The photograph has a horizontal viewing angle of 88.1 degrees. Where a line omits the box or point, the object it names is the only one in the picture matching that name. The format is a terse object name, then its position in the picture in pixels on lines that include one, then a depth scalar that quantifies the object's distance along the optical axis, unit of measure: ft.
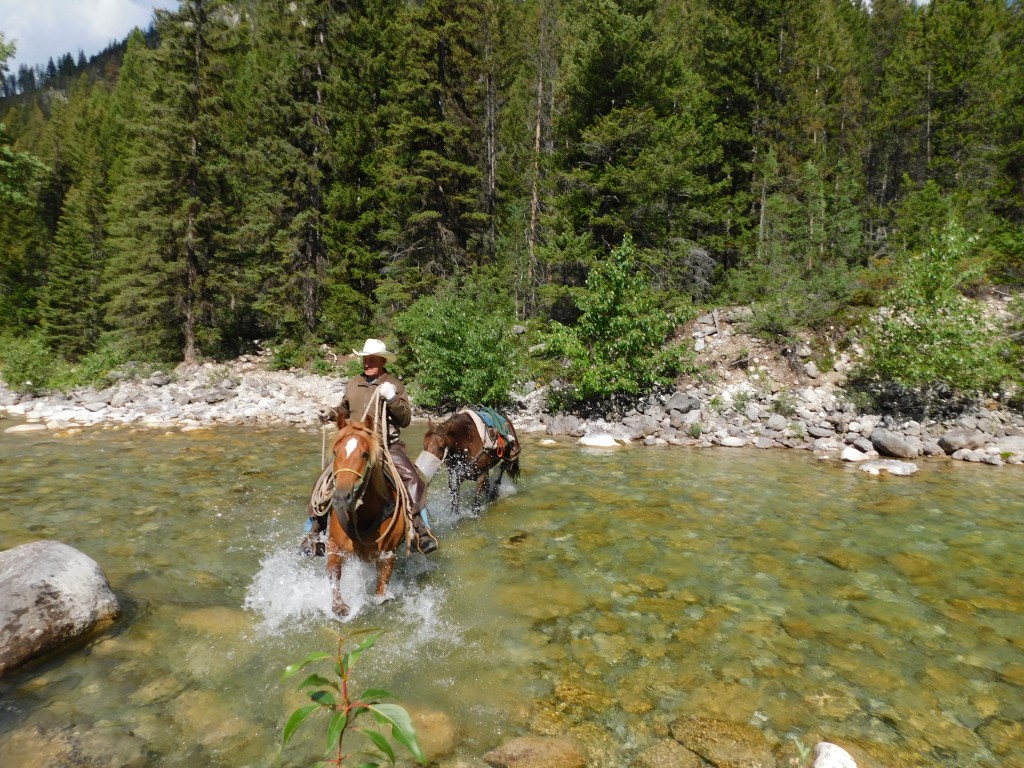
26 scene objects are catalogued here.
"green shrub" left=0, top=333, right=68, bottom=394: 66.85
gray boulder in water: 13.51
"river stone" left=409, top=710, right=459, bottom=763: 11.23
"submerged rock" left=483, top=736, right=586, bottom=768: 11.02
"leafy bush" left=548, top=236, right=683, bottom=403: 52.26
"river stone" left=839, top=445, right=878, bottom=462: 40.86
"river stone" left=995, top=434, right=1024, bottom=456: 40.06
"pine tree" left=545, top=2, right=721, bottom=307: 62.13
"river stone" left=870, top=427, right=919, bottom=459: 40.91
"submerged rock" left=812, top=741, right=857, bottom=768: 10.28
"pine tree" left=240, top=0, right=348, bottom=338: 81.71
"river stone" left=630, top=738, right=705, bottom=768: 11.10
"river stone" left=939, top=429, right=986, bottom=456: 41.34
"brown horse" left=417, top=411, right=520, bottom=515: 25.07
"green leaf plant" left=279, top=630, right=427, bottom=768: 4.15
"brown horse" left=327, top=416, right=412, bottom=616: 13.84
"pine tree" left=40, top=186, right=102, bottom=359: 100.12
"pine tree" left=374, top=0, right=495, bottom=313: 80.02
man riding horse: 18.62
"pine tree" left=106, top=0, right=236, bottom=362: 74.84
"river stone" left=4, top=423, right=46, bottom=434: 47.83
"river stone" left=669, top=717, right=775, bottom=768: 11.15
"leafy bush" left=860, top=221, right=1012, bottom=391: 43.19
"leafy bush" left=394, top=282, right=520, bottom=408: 55.42
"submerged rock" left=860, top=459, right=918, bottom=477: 36.14
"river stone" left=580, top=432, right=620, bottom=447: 46.62
